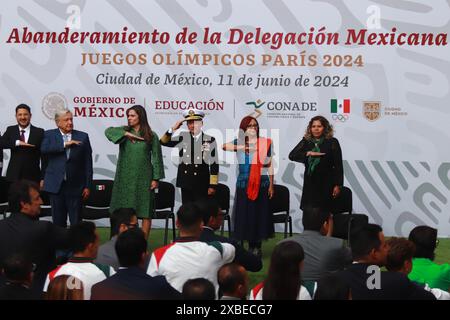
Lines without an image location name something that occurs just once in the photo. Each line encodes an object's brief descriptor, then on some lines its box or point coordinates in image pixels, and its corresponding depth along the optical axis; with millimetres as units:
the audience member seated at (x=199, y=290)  6027
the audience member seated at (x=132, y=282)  6551
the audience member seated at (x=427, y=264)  7925
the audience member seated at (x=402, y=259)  7375
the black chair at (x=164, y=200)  14658
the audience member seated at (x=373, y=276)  6811
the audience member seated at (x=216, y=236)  8058
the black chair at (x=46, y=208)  14861
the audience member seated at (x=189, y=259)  7494
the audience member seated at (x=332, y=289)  6023
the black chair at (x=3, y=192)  14627
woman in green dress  13428
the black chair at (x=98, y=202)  14676
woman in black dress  13733
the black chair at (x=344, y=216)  13441
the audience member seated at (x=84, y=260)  7160
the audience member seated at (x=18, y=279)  6565
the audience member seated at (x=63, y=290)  6361
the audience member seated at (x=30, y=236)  8125
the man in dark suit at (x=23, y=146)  13799
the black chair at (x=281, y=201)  14795
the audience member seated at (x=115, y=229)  8355
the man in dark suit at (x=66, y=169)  13168
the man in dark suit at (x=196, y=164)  13963
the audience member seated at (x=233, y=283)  6551
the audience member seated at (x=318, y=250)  8199
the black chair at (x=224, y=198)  14793
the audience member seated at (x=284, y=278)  6621
